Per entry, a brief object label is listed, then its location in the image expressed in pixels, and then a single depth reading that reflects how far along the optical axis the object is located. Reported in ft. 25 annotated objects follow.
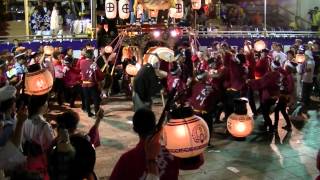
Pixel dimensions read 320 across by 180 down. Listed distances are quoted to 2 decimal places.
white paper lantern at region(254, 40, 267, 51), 53.78
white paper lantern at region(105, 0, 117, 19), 58.90
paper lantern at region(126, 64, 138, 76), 47.29
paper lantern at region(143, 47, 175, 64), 34.14
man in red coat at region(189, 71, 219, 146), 29.63
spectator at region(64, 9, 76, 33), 72.83
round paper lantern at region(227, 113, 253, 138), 29.50
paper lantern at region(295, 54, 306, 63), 46.73
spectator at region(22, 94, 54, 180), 17.56
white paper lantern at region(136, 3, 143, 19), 61.61
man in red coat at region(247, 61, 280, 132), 33.78
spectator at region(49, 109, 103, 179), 14.96
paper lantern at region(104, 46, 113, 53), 55.44
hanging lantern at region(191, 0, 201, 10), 66.06
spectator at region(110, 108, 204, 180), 11.64
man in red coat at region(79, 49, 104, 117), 41.63
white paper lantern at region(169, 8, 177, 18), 62.59
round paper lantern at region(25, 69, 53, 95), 28.40
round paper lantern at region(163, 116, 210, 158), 16.40
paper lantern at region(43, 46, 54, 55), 50.89
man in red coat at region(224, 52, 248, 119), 37.19
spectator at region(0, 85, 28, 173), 16.08
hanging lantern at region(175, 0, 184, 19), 62.80
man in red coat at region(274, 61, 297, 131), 34.06
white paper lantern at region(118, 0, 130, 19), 58.23
